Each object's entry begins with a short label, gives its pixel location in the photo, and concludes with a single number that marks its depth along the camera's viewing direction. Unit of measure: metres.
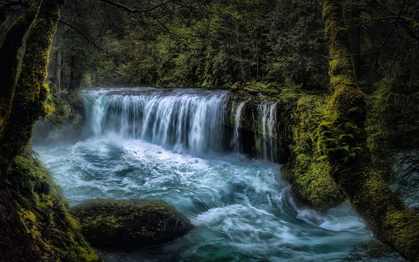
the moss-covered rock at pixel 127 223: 5.09
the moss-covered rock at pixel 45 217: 2.81
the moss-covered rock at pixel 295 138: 7.80
